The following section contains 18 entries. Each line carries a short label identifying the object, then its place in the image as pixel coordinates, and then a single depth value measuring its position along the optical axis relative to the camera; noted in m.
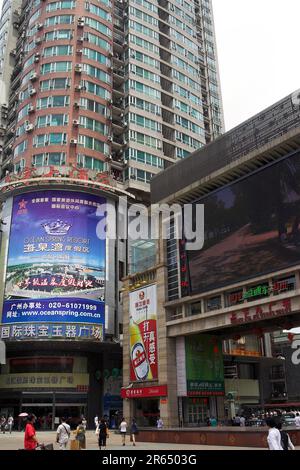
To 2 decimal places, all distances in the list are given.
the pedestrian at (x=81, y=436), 21.28
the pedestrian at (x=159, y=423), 36.02
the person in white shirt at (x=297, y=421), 29.19
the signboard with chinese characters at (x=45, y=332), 47.53
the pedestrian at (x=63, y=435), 19.03
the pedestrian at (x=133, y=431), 26.73
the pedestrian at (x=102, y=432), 23.41
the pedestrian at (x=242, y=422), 36.72
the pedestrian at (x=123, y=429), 26.97
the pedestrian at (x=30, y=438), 14.71
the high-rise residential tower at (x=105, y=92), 58.28
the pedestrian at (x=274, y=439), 11.36
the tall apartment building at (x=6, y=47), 71.75
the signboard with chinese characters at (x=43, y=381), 48.97
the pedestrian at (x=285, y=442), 12.69
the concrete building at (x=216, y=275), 33.59
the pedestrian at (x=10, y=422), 41.44
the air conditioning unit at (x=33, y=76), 60.80
